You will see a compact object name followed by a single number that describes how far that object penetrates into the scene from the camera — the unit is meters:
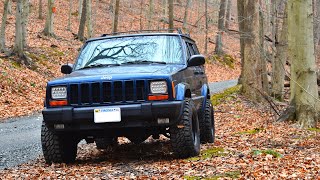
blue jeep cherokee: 6.73
